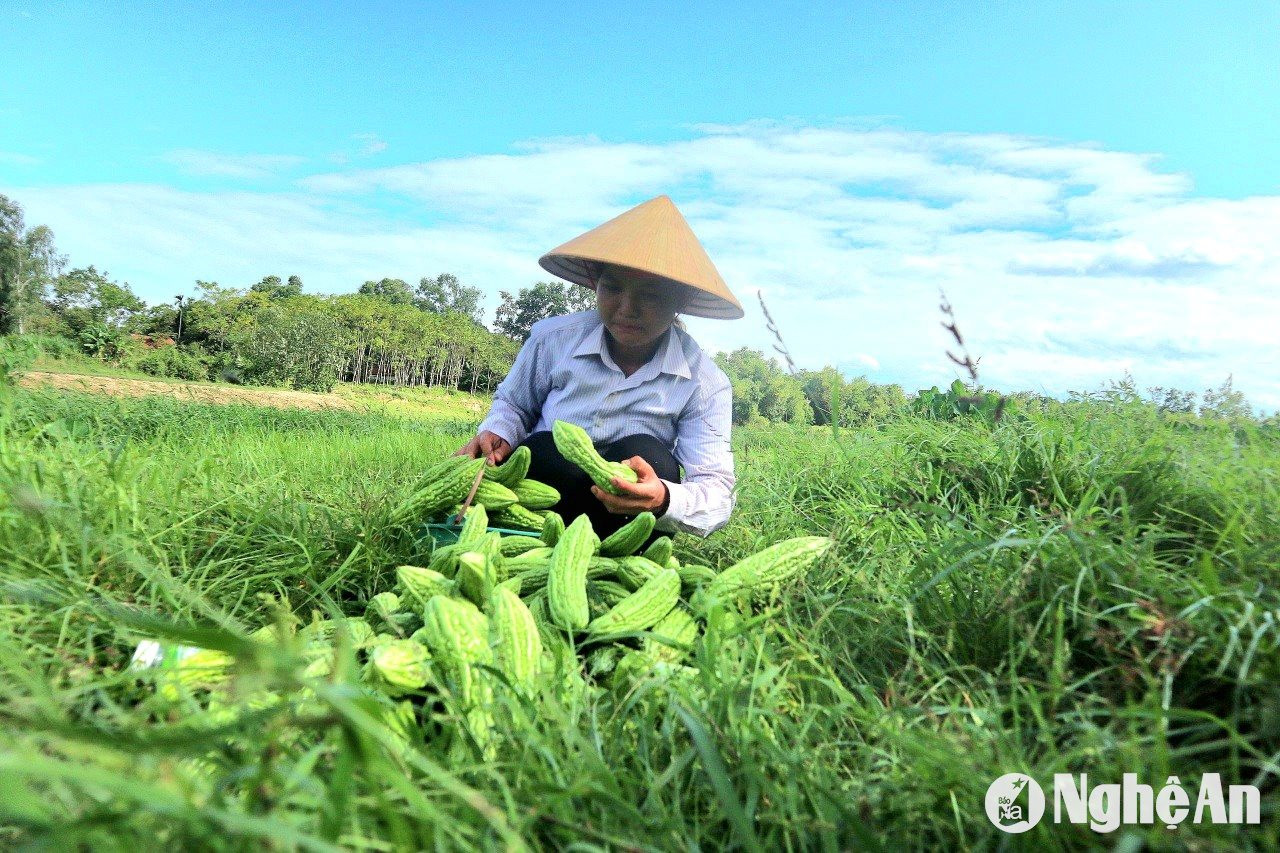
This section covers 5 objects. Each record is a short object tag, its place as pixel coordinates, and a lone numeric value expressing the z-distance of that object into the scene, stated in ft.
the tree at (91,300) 254.88
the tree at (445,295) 330.75
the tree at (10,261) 205.77
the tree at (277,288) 285.43
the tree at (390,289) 327.65
